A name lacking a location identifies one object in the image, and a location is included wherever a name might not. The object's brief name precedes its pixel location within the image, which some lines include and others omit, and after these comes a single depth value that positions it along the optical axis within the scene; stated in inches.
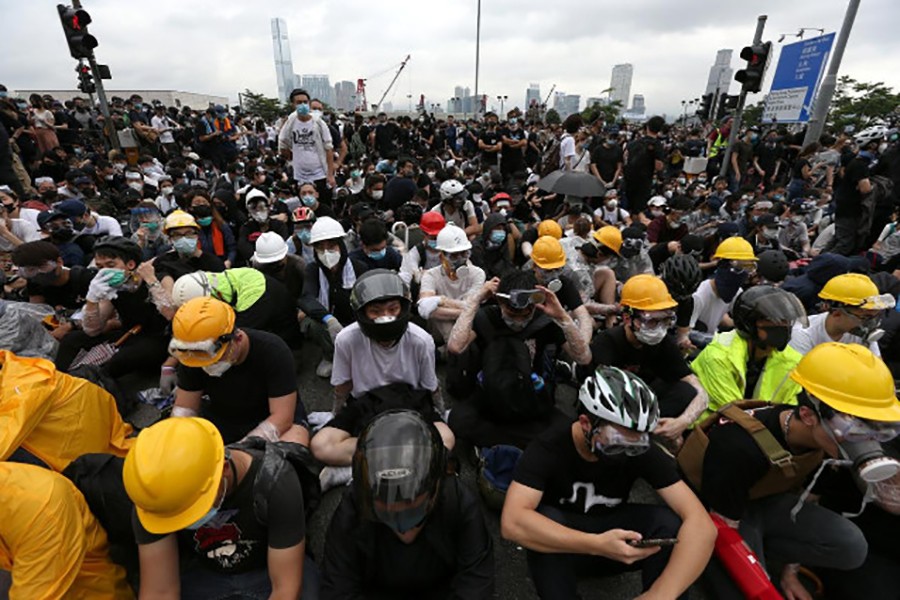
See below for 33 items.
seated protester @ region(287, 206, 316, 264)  238.4
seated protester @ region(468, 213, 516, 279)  227.1
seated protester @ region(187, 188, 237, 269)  250.2
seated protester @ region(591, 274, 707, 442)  130.8
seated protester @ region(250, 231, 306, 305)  199.9
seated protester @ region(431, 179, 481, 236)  283.7
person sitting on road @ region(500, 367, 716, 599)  84.7
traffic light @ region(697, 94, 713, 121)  757.1
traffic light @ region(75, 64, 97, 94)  421.4
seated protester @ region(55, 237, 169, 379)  166.1
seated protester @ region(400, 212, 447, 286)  211.6
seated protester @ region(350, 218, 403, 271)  205.6
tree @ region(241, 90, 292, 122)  1884.8
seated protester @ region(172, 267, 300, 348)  149.3
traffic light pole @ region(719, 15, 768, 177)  390.6
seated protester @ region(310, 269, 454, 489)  122.3
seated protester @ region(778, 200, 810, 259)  314.5
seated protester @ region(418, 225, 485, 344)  183.2
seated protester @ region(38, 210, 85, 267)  231.3
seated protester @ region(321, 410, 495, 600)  76.0
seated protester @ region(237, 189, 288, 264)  266.2
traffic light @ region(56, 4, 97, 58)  348.8
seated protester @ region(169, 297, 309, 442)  113.5
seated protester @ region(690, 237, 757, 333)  183.9
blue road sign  592.4
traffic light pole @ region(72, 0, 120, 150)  368.8
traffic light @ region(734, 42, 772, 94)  378.6
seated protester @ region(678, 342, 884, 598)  84.2
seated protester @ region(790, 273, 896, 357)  133.8
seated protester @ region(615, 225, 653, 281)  232.1
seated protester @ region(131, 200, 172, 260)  251.0
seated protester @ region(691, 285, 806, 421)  122.4
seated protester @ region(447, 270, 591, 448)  130.3
